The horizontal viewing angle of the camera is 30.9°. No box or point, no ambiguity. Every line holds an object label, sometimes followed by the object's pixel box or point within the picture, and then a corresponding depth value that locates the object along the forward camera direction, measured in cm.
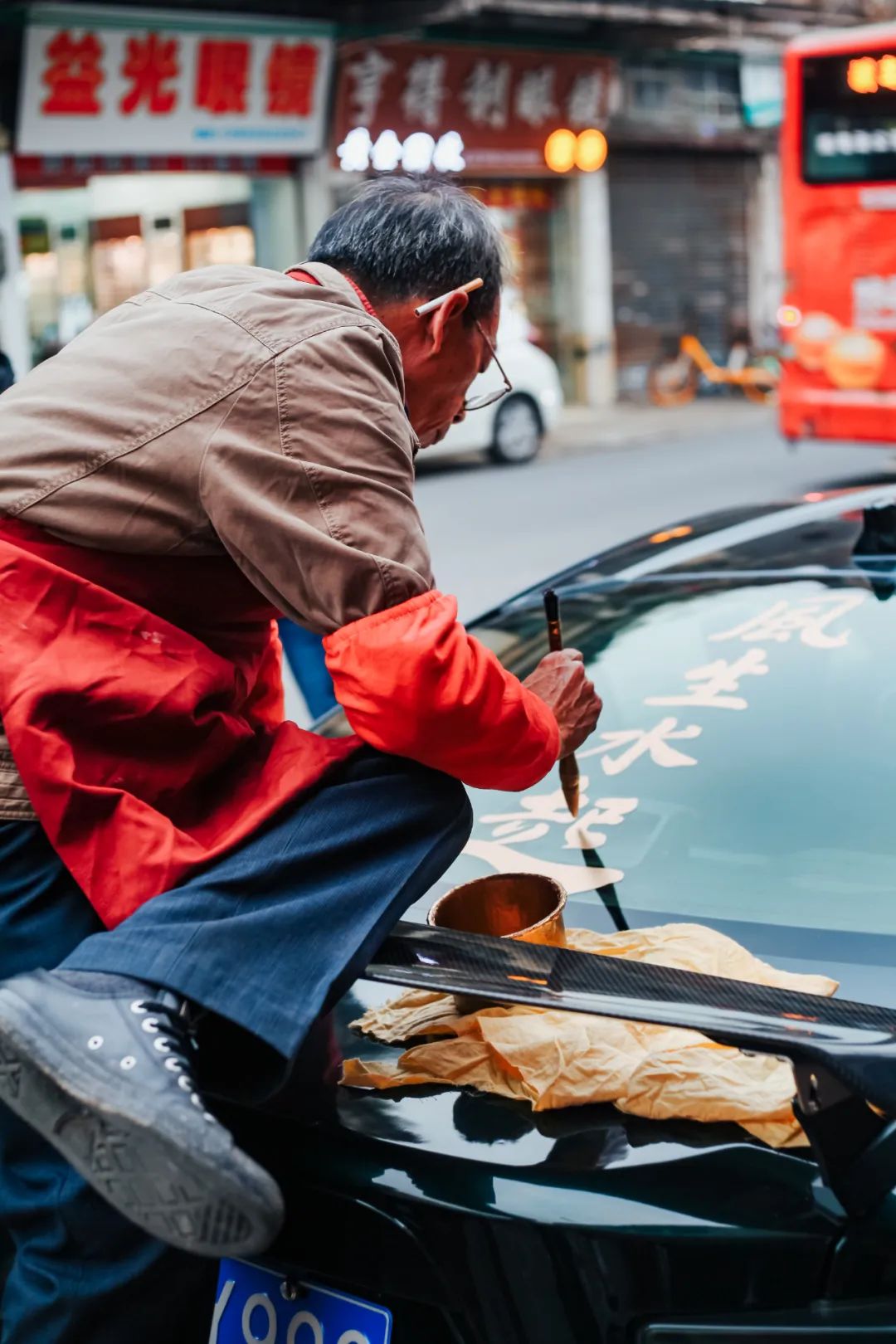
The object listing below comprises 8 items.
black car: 144
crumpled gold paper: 160
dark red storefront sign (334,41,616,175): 1598
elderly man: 163
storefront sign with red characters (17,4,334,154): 1339
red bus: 1087
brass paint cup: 198
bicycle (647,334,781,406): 1908
